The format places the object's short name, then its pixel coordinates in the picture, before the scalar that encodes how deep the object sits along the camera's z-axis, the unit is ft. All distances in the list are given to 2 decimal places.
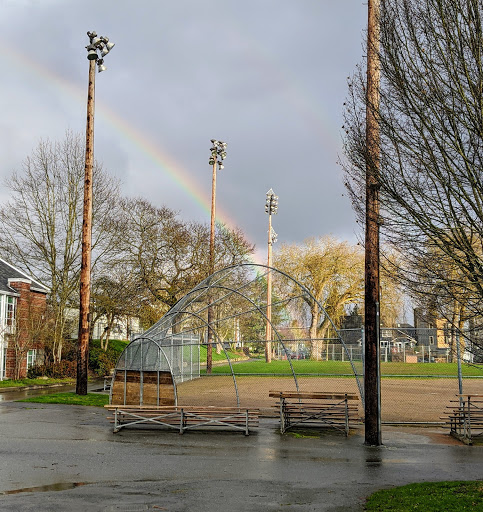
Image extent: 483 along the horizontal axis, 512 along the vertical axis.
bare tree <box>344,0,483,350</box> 25.94
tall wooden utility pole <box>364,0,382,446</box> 34.96
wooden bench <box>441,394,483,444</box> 45.27
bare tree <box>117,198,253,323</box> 134.82
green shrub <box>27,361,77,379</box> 115.34
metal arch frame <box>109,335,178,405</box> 51.76
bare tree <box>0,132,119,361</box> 124.06
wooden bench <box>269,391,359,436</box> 47.67
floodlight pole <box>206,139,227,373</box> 123.13
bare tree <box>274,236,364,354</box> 201.16
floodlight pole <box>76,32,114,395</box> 77.61
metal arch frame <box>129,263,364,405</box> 55.31
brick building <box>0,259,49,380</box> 105.81
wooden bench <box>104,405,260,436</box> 47.83
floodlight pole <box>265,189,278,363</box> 180.34
